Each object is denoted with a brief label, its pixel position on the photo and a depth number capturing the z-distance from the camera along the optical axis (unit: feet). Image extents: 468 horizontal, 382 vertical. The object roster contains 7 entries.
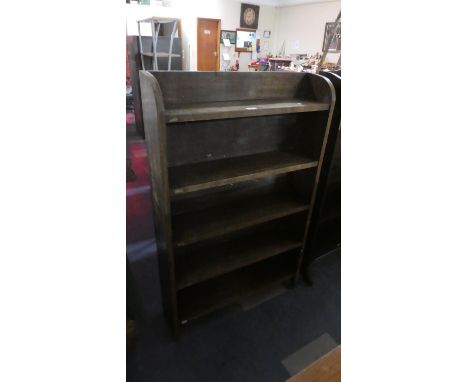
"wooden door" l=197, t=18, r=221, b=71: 23.88
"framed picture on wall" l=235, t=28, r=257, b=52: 25.71
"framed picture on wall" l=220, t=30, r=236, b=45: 25.05
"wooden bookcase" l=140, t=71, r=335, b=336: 3.94
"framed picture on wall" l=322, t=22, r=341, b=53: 21.82
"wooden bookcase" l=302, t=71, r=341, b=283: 5.24
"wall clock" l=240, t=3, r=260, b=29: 25.18
